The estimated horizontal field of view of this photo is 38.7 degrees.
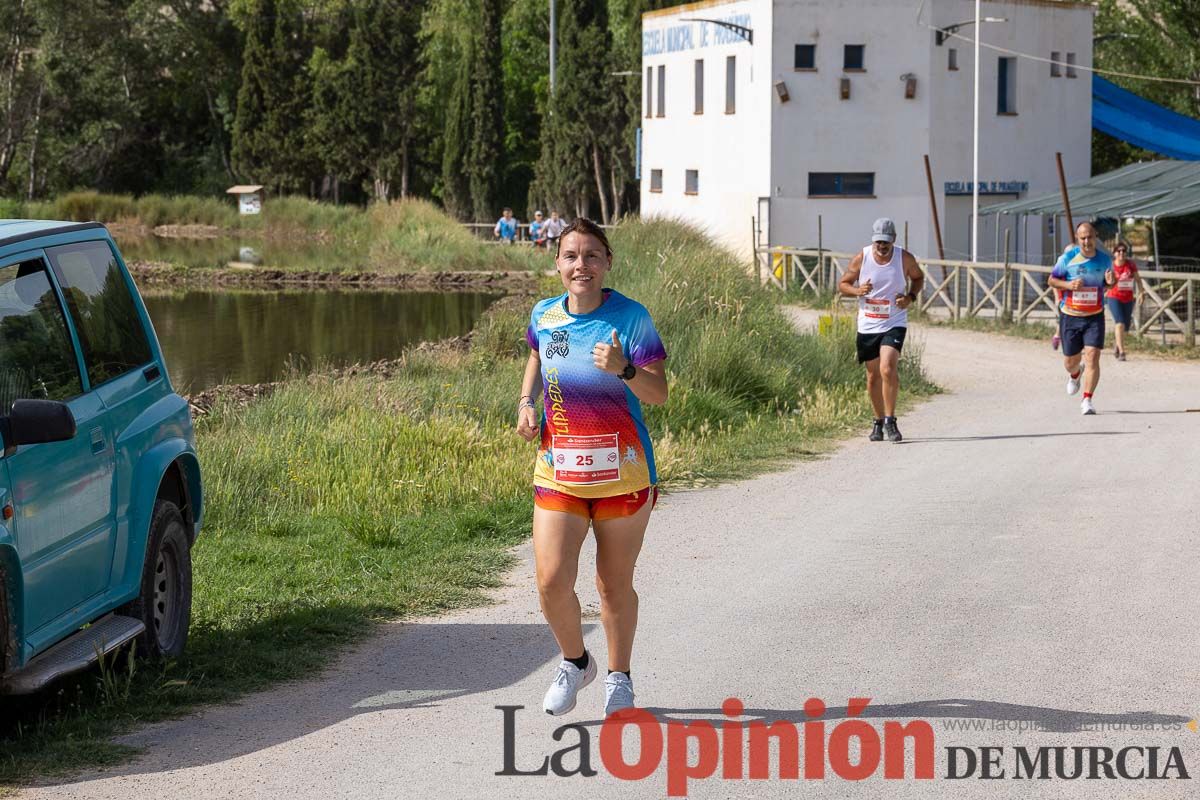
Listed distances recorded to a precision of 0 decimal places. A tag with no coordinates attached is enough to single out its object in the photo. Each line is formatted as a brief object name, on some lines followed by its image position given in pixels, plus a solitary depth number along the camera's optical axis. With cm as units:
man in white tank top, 1501
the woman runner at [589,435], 644
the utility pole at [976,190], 3891
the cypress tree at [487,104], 6962
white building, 4516
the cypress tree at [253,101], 7762
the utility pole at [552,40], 6500
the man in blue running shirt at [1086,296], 1720
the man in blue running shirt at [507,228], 5803
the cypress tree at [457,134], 7088
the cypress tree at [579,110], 6397
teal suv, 623
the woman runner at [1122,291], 2423
